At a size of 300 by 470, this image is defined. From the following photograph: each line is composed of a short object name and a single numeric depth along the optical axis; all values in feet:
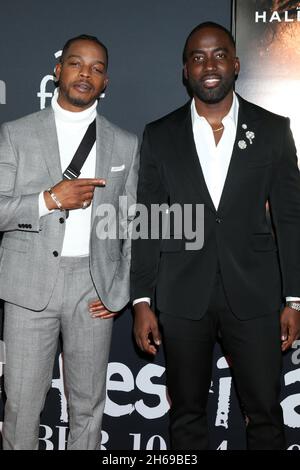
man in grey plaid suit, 7.54
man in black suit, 7.48
